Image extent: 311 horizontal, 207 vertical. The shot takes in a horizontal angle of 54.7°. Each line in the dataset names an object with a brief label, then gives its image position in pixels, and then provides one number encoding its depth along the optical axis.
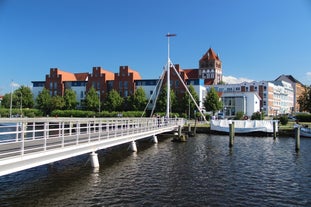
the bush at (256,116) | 58.59
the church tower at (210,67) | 149.19
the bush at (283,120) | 52.34
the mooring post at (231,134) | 31.13
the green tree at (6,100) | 93.72
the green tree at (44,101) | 86.68
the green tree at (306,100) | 68.56
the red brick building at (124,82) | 85.56
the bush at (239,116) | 60.56
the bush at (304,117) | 70.72
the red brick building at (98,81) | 88.19
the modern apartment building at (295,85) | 157.50
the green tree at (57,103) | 84.88
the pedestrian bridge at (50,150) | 11.52
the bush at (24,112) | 80.77
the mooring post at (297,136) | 29.03
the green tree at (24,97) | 90.25
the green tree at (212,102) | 75.15
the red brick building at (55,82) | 93.88
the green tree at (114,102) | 80.31
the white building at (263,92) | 104.32
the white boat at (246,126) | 43.38
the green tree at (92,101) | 81.56
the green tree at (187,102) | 74.25
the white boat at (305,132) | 40.92
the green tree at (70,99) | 85.06
